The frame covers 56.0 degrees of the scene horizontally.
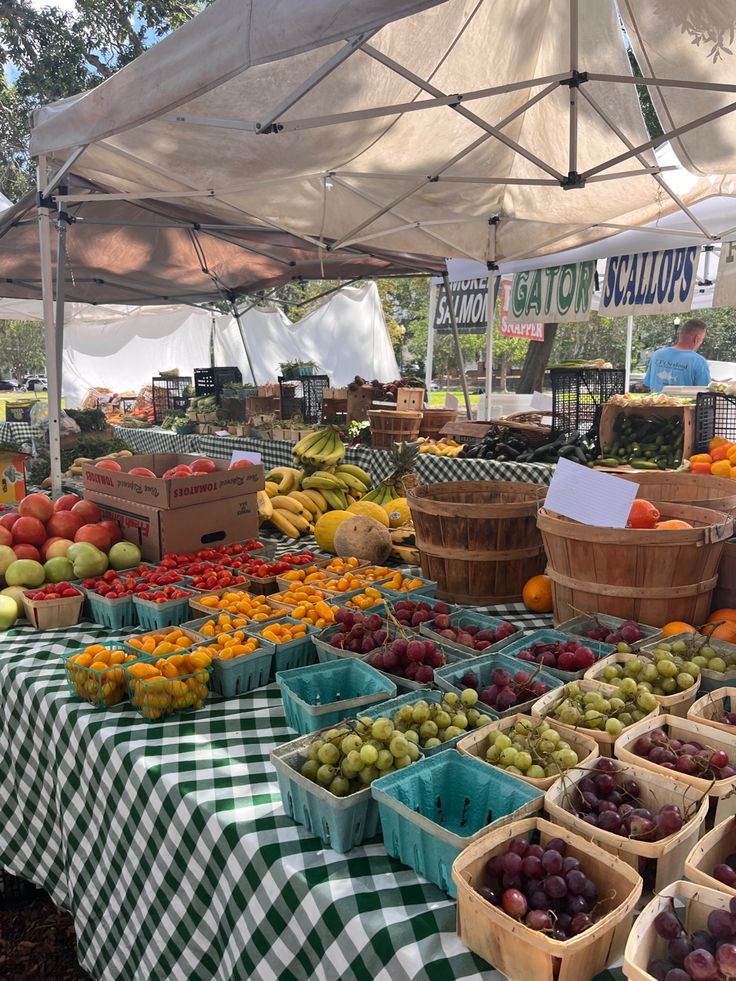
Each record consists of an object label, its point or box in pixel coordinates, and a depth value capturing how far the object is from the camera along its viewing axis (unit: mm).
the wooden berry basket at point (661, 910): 894
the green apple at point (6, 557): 2940
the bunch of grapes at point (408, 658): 1834
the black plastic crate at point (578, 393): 4637
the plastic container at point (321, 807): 1306
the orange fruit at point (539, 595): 2629
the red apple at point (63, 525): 3229
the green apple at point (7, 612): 2595
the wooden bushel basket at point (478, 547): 2623
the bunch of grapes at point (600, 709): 1462
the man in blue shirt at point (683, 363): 6215
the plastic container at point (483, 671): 1722
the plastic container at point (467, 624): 1959
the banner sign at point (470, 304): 9516
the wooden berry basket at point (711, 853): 1013
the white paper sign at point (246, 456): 3946
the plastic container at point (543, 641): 1939
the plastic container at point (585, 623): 2121
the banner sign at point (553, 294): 6961
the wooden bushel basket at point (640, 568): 2061
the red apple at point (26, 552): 3021
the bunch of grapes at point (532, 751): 1329
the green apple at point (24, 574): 2869
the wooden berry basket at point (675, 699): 1570
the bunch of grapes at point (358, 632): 1999
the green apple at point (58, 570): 2941
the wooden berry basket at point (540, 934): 957
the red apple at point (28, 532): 3119
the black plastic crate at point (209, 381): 8992
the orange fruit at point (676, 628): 2033
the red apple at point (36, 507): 3266
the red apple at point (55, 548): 3059
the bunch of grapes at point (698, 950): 851
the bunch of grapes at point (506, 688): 1639
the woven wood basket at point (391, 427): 5895
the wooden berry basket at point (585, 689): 1423
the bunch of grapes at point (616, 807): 1148
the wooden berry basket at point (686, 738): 1232
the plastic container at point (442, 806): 1201
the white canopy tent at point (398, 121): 2457
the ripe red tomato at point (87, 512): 3354
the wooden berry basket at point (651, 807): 1113
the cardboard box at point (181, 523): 3188
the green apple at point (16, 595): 2717
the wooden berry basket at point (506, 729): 1388
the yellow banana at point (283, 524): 4020
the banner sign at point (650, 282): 6180
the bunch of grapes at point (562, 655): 1795
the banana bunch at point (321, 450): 4789
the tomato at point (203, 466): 3648
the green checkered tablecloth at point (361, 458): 4047
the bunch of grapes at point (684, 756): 1292
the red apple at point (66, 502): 3437
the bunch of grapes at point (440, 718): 1489
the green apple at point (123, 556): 3109
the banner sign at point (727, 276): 5746
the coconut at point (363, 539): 3312
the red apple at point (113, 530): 3283
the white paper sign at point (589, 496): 2121
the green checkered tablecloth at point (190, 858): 1186
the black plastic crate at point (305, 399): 7312
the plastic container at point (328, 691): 1661
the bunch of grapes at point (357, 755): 1353
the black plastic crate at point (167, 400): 9484
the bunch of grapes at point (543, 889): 996
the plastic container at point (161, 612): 2506
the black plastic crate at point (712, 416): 3949
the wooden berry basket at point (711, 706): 1488
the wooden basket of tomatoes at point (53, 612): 2592
